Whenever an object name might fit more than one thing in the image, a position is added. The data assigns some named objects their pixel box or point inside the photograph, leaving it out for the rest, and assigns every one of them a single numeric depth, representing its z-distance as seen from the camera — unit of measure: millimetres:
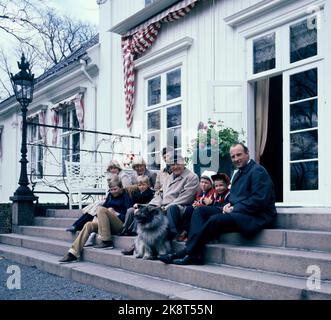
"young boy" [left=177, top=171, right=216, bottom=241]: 5160
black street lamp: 8617
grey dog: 4988
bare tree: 29750
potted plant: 6430
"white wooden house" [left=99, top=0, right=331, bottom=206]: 6059
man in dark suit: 4512
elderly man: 5152
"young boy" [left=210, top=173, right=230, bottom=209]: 5195
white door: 5914
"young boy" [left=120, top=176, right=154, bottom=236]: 6086
